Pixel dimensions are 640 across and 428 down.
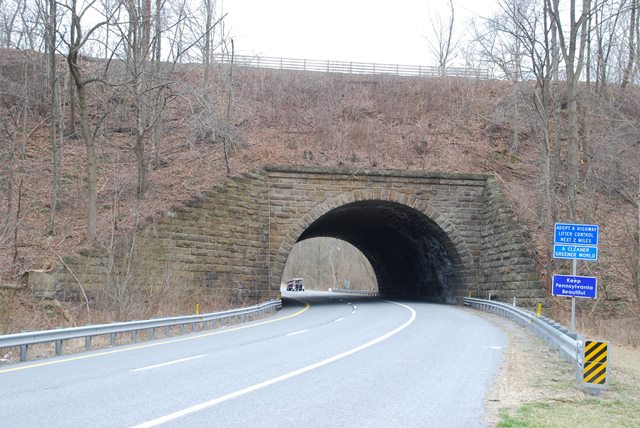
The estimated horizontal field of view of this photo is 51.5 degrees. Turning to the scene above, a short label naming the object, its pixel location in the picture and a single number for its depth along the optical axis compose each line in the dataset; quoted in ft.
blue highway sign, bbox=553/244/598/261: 46.32
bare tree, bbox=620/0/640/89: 91.30
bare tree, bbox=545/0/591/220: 79.46
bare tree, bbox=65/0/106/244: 66.69
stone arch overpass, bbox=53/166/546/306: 75.72
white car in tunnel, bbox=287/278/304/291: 225.15
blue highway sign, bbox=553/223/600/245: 46.37
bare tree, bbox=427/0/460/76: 168.86
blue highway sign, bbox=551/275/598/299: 43.19
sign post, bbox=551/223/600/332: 46.29
